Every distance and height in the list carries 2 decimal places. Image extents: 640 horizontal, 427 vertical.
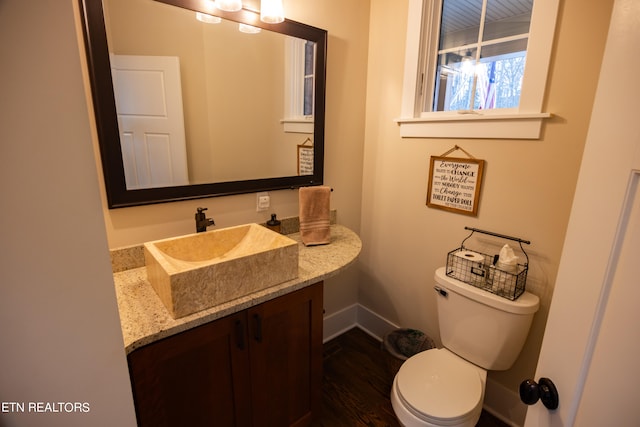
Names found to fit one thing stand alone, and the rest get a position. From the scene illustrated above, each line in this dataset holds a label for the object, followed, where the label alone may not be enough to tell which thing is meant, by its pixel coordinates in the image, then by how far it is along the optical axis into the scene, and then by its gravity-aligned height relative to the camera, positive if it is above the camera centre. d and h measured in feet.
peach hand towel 5.15 -1.22
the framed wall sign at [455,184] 5.06 -0.65
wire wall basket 4.44 -1.90
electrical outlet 5.33 -1.03
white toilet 3.96 -3.27
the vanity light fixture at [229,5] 4.03 +1.80
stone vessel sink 3.05 -1.45
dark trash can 5.97 -4.06
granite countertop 2.89 -1.75
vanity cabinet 3.06 -2.63
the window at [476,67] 4.21 +1.27
